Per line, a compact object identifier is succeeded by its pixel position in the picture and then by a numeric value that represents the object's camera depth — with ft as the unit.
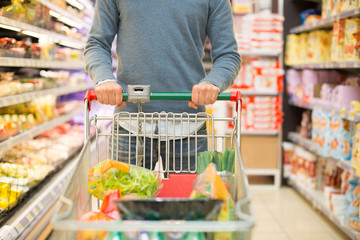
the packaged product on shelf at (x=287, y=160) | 15.01
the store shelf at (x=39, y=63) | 8.18
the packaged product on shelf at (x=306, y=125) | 13.85
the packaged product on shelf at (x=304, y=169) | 12.93
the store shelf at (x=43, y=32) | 8.02
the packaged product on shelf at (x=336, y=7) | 10.90
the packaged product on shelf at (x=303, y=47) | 13.78
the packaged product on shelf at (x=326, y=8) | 11.75
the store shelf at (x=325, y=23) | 9.78
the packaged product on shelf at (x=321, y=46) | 12.75
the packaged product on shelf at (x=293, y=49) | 14.34
